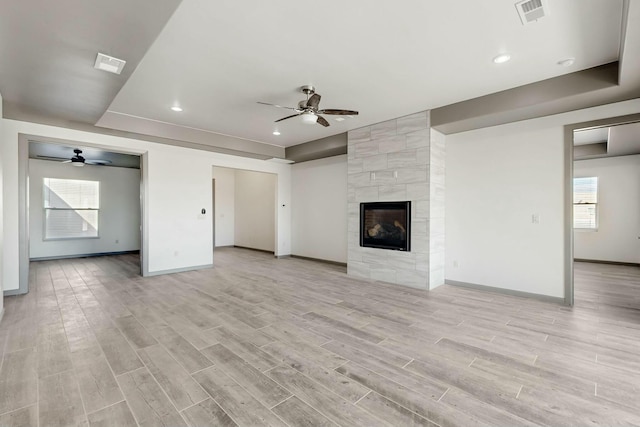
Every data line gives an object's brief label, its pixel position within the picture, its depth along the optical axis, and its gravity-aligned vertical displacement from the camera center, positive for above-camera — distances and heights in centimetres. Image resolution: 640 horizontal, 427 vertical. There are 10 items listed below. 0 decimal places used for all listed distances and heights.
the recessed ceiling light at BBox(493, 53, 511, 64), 306 +167
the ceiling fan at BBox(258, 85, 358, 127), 374 +140
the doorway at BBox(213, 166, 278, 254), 912 +14
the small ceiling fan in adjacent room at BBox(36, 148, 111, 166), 707 +139
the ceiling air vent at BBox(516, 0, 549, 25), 229 +166
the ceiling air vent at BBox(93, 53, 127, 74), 283 +151
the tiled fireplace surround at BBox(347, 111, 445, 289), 476 +48
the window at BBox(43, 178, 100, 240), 783 +13
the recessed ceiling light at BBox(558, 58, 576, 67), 314 +167
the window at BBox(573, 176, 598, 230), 718 +28
